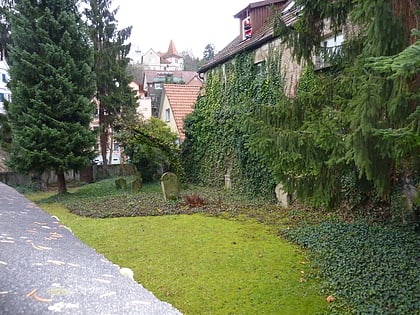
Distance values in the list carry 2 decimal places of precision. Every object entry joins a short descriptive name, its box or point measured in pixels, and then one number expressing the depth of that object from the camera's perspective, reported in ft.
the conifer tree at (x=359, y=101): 11.44
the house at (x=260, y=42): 36.14
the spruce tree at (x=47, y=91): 44.57
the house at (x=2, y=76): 108.75
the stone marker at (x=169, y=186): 41.68
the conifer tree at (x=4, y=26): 58.75
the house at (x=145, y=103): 112.90
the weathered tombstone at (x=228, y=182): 46.70
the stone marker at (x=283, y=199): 34.55
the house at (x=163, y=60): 253.03
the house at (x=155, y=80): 122.98
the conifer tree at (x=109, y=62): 70.74
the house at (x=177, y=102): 75.82
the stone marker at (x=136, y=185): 51.13
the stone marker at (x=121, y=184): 55.33
